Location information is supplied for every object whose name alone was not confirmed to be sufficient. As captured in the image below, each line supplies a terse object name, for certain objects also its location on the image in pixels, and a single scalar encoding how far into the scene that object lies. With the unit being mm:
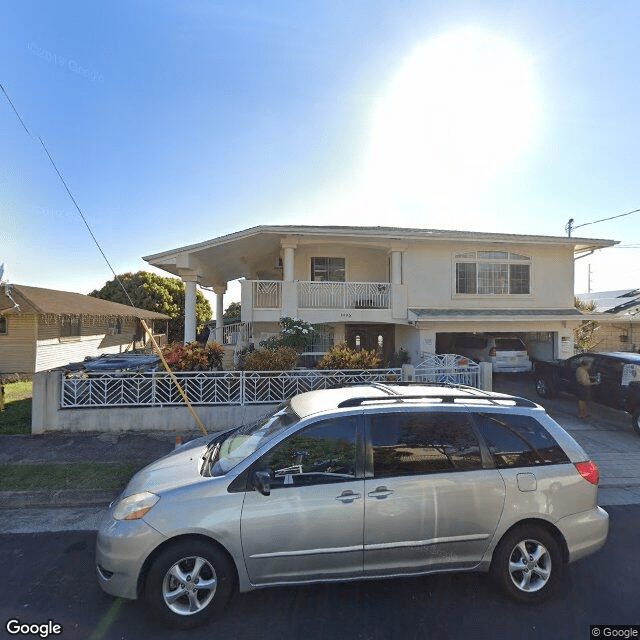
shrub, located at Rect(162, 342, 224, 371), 7812
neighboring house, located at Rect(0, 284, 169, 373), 13820
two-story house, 11227
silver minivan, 2635
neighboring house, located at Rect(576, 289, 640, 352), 17422
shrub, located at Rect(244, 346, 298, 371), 7758
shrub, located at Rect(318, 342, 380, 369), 7836
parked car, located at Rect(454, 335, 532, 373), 11922
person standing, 8359
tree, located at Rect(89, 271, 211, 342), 27156
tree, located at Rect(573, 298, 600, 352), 17719
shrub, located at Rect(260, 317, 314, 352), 9461
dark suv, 7531
